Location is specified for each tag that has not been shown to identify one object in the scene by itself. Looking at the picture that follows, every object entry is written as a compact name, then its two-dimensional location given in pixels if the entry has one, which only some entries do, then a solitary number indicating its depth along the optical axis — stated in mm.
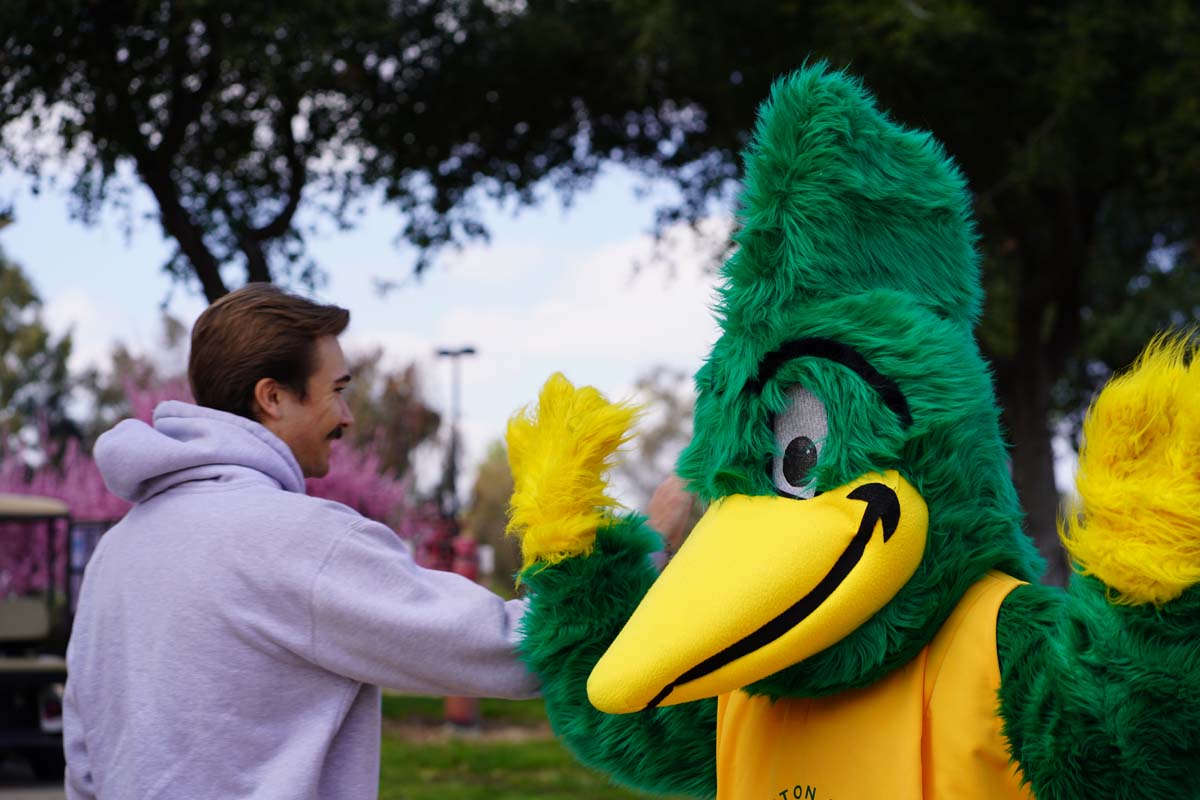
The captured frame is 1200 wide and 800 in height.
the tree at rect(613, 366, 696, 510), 37591
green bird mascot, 1597
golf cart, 8367
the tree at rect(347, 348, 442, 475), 28219
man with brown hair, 2074
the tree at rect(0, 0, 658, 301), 7613
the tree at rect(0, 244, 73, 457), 39188
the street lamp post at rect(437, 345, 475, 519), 16938
